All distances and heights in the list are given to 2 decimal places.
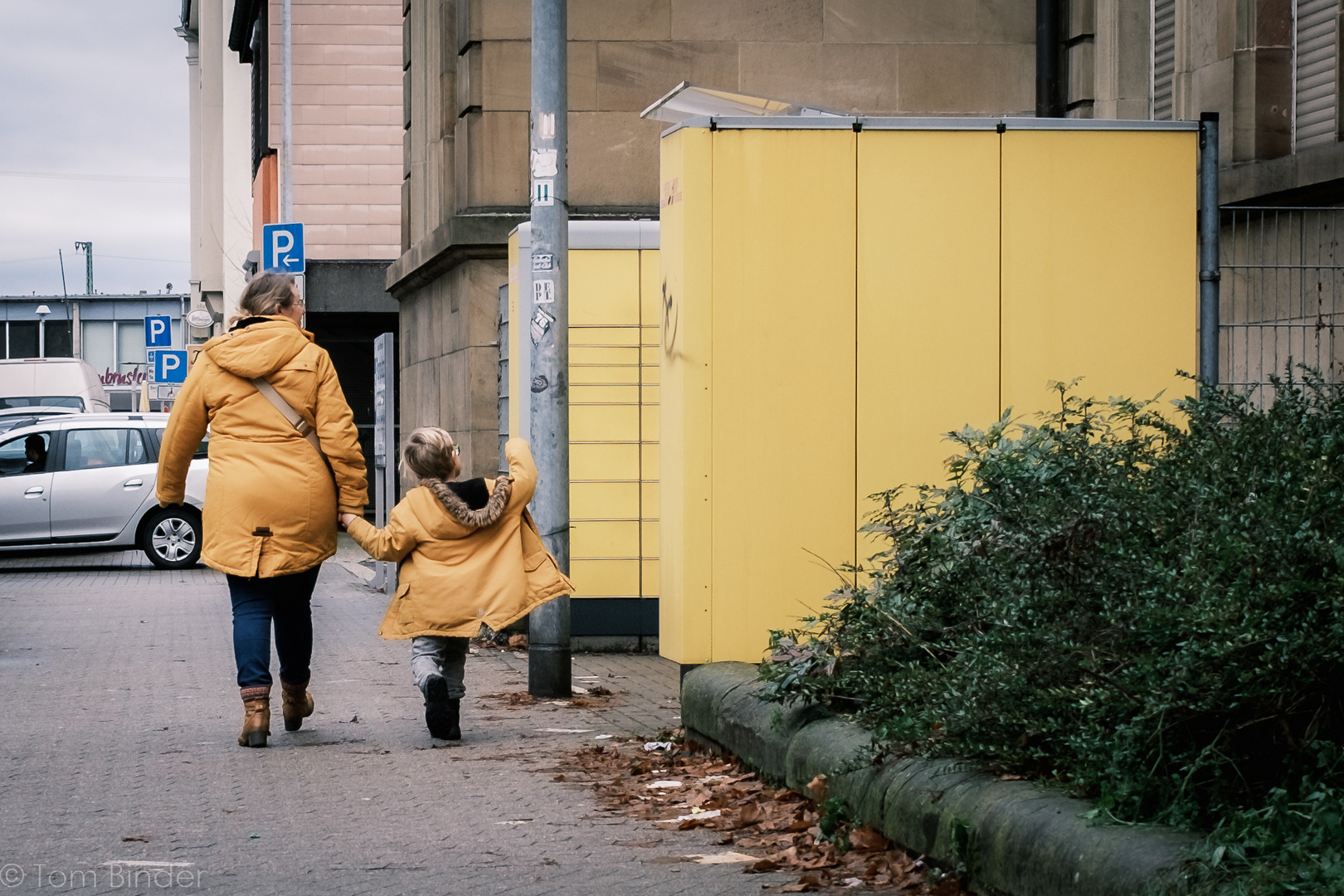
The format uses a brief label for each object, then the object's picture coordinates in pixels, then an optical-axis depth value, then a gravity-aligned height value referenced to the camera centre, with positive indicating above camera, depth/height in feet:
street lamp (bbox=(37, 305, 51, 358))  239.71 +12.88
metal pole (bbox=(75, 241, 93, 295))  343.26 +29.90
